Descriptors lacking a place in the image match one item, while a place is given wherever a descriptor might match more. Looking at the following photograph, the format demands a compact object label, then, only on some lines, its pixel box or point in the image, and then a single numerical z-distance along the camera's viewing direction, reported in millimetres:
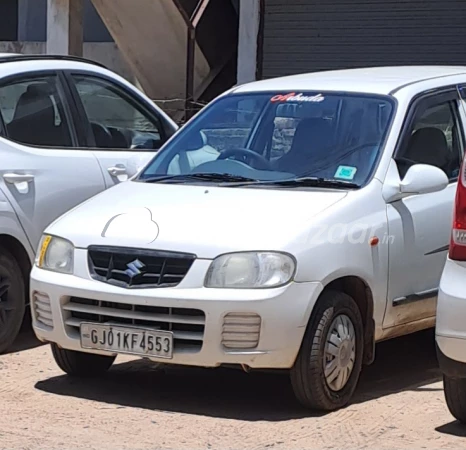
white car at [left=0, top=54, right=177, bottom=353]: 6988
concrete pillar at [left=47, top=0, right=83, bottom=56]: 15562
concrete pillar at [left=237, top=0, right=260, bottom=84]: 14656
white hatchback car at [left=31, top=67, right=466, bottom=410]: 5438
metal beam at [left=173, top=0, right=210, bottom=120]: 14656
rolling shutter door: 13688
